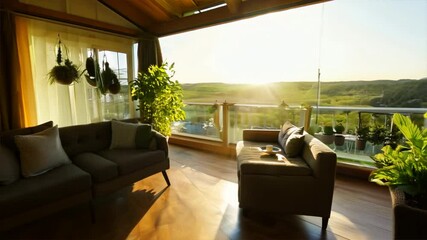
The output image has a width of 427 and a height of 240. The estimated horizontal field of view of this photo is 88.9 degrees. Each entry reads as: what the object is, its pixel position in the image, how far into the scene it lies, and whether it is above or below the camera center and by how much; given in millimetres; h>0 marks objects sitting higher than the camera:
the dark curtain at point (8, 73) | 2740 +327
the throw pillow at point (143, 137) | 2705 -479
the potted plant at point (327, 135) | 3145 -537
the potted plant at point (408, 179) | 1111 -500
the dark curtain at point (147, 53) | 4469 +944
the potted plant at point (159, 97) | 3463 +23
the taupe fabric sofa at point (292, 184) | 1796 -732
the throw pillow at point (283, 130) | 2723 -405
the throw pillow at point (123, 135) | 2719 -458
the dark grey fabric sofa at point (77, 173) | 1679 -698
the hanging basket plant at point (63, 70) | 3145 +412
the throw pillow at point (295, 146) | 2195 -480
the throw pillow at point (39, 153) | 1942 -499
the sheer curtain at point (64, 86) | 3152 +333
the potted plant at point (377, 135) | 2826 -480
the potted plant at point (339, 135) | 3127 -533
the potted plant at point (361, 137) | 2956 -534
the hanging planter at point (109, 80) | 3824 +327
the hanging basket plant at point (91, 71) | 3630 +462
